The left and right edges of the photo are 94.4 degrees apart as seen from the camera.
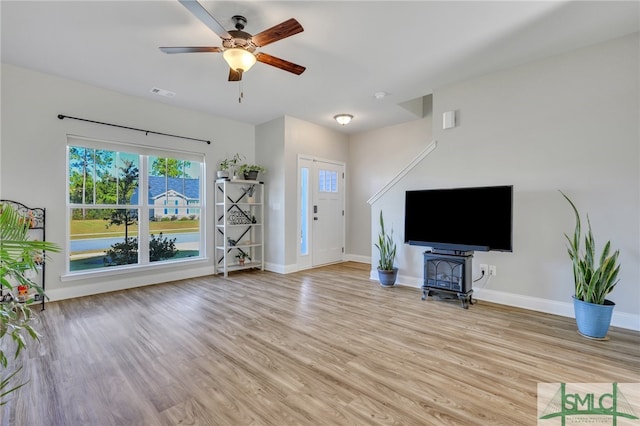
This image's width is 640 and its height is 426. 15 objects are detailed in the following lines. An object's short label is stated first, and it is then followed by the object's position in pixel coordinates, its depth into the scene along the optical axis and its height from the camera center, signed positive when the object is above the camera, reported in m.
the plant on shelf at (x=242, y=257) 5.17 -0.82
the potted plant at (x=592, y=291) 2.45 -0.68
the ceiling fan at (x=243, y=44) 2.20 +1.36
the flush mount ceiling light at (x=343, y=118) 4.97 +1.57
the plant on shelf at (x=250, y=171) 5.07 +0.69
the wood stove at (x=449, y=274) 3.34 -0.74
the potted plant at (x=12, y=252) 1.16 -0.17
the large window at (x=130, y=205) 3.87 +0.08
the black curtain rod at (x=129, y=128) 3.62 +1.16
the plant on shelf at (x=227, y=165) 4.93 +0.79
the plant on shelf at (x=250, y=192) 5.27 +0.35
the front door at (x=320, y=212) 5.46 -0.02
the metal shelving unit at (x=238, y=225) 5.02 -0.24
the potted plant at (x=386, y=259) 4.13 -0.68
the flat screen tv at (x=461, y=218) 3.11 -0.08
